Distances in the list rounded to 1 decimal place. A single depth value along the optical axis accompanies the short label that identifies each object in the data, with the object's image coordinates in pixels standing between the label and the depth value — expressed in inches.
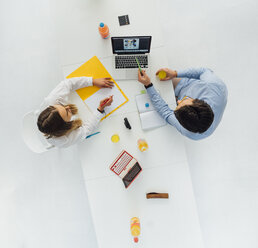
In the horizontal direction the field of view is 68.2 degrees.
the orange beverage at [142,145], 55.6
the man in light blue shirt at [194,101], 45.4
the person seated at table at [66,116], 51.3
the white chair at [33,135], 60.3
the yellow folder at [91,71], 59.9
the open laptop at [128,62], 58.7
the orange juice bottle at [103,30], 56.4
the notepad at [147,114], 58.1
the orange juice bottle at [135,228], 53.2
